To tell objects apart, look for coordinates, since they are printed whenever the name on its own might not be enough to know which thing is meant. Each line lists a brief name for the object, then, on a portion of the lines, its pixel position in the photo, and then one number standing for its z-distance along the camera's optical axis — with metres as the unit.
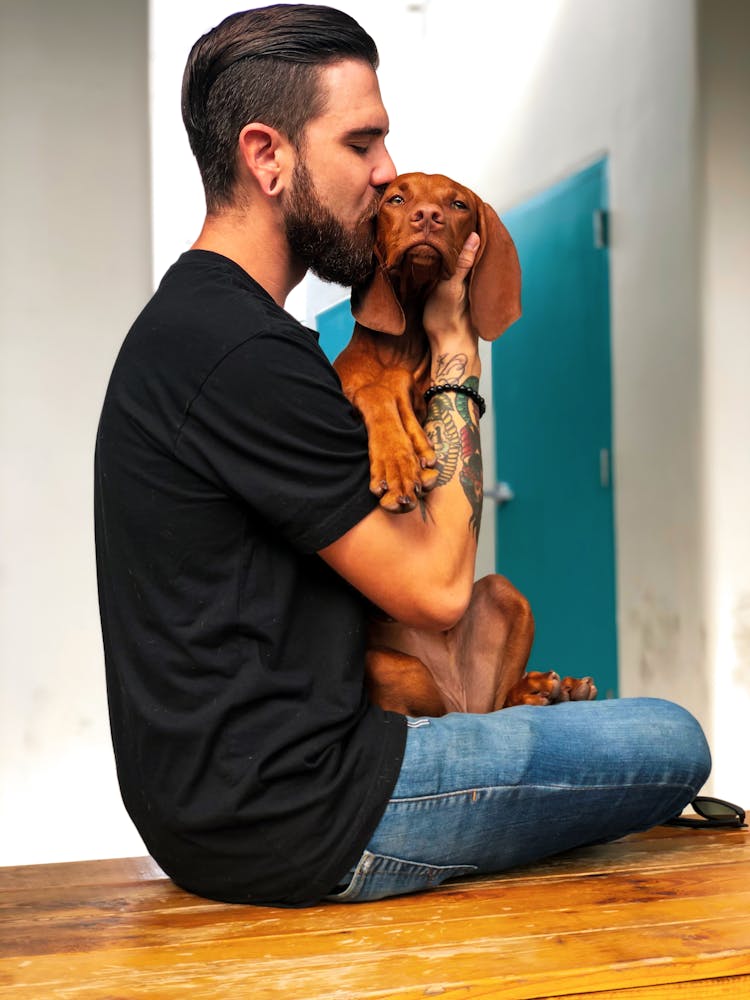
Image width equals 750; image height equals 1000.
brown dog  1.84
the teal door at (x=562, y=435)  4.27
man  1.50
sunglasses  2.03
